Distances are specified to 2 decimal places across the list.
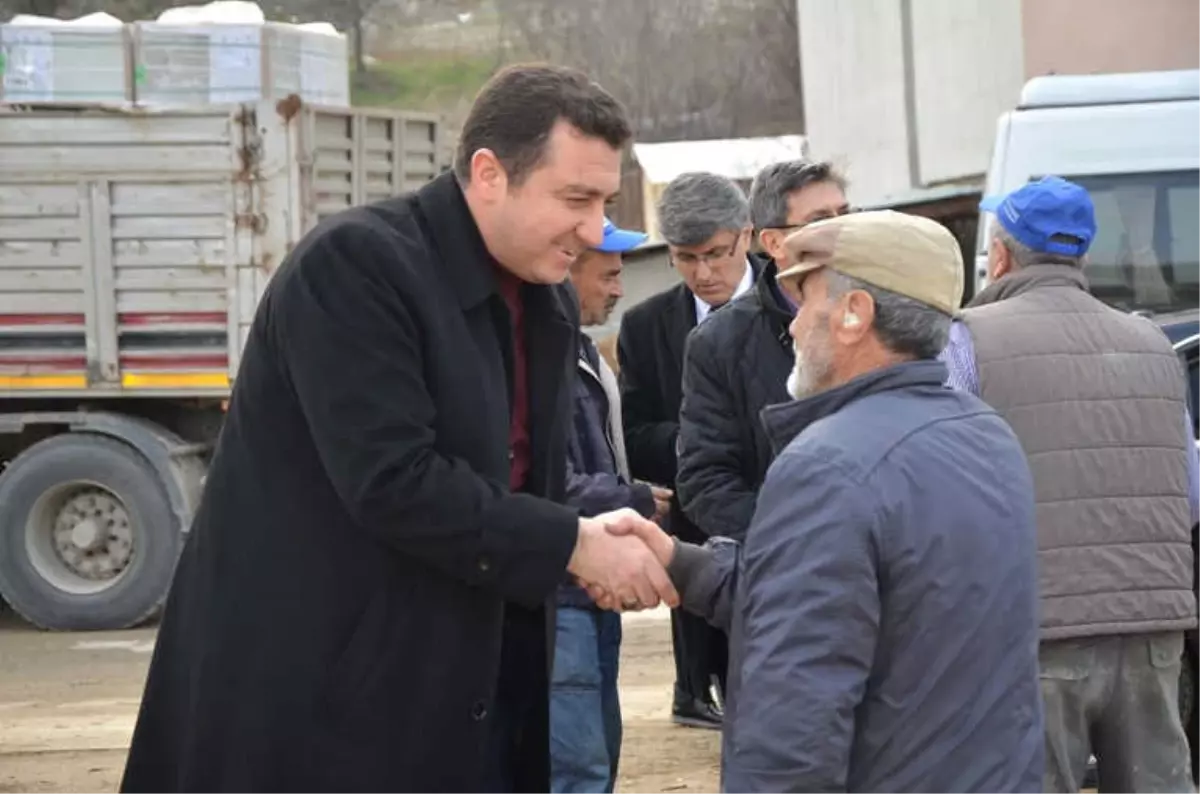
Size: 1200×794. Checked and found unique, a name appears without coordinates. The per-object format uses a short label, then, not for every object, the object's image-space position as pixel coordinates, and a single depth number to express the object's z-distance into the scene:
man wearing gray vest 4.64
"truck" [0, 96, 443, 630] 11.62
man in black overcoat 3.46
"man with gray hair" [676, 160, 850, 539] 5.46
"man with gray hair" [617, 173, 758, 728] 6.40
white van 9.77
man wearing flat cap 3.06
